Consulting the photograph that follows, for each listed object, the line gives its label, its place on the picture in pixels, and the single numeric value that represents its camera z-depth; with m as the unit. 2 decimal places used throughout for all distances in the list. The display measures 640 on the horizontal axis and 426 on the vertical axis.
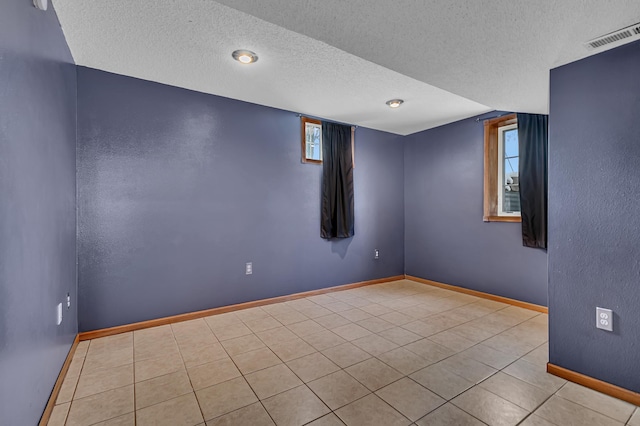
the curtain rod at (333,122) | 3.88
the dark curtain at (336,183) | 4.10
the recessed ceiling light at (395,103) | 3.45
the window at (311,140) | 3.95
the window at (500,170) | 3.73
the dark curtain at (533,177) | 3.26
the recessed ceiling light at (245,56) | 2.39
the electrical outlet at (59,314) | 1.92
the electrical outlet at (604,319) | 1.83
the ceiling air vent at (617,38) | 1.65
